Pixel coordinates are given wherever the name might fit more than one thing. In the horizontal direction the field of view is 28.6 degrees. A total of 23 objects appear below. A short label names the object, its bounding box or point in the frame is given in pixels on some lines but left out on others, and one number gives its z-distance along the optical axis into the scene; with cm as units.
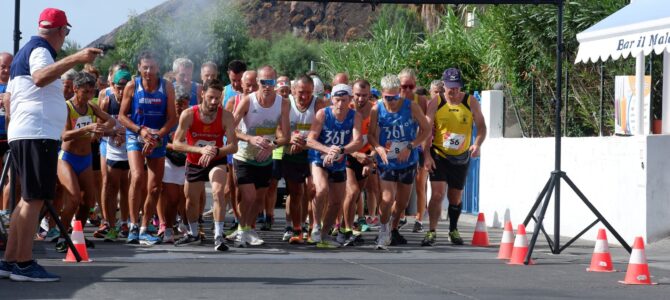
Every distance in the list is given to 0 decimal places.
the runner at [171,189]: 1390
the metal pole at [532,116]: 1852
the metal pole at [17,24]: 1279
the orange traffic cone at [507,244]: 1292
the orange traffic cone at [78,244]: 1154
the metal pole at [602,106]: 1609
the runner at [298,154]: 1448
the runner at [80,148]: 1295
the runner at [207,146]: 1326
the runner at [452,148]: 1505
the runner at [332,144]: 1395
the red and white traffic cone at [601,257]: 1153
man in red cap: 974
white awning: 1284
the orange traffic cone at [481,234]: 1470
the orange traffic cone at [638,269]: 1052
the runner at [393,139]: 1416
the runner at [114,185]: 1436
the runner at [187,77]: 1489
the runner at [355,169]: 1430
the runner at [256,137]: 1377
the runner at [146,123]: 1373
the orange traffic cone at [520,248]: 1220
